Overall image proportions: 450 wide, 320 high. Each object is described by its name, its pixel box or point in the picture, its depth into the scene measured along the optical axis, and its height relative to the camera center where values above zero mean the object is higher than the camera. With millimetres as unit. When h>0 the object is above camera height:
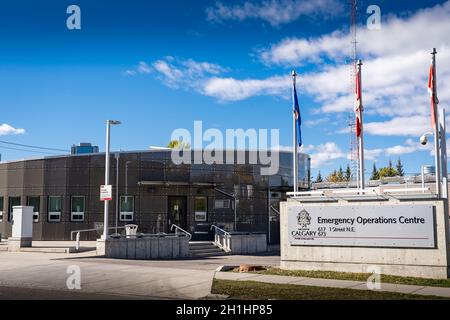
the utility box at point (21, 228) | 25062 -709
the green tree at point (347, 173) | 119375 +9123
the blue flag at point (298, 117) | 19234 +3420
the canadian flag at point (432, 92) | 16438 +3691
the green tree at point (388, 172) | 118438 +8795
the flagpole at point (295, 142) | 18328 +2481
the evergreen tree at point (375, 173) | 118388 +8966
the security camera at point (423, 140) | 17922 +2398
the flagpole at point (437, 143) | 15918 +2045
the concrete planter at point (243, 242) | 29641 -1742
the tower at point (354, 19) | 27453 +9887
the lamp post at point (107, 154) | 23500 +2625
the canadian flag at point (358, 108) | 17953 +3487
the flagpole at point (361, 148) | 17266 +2103
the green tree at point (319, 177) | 139238 +9088
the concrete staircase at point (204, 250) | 27734 -2021
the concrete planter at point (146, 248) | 23281 -1667
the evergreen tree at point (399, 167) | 131625 +11038
